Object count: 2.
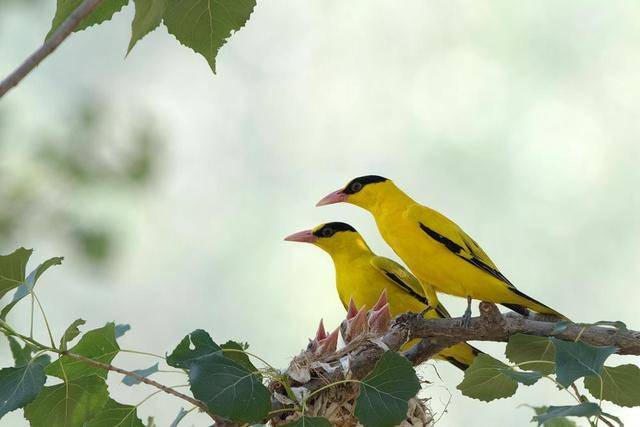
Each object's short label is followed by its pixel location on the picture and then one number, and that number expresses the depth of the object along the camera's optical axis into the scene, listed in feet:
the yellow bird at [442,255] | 29.09
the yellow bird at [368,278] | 32.81
